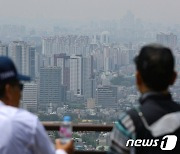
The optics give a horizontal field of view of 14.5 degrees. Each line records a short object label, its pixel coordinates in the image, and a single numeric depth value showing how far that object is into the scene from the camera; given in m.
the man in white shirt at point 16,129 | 3.20
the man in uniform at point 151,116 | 2.91
